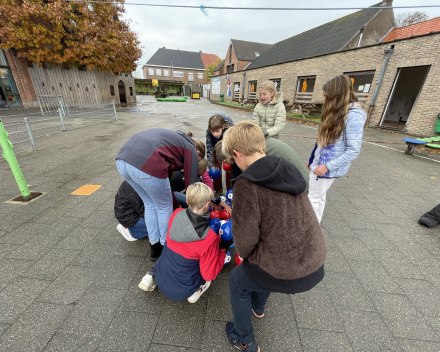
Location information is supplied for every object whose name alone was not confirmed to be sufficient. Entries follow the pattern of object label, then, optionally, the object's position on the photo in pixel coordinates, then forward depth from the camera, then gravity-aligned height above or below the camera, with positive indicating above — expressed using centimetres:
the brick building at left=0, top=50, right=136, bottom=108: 1320 +2
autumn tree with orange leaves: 1109 +290
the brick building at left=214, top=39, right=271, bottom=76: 3434 +618
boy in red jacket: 167 -130
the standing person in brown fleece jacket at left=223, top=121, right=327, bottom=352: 107 -69
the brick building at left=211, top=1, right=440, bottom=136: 862 +126
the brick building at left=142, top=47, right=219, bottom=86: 5715 +574
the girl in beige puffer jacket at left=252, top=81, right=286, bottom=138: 341 -31
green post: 314 -116
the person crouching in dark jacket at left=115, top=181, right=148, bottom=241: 246 -142
